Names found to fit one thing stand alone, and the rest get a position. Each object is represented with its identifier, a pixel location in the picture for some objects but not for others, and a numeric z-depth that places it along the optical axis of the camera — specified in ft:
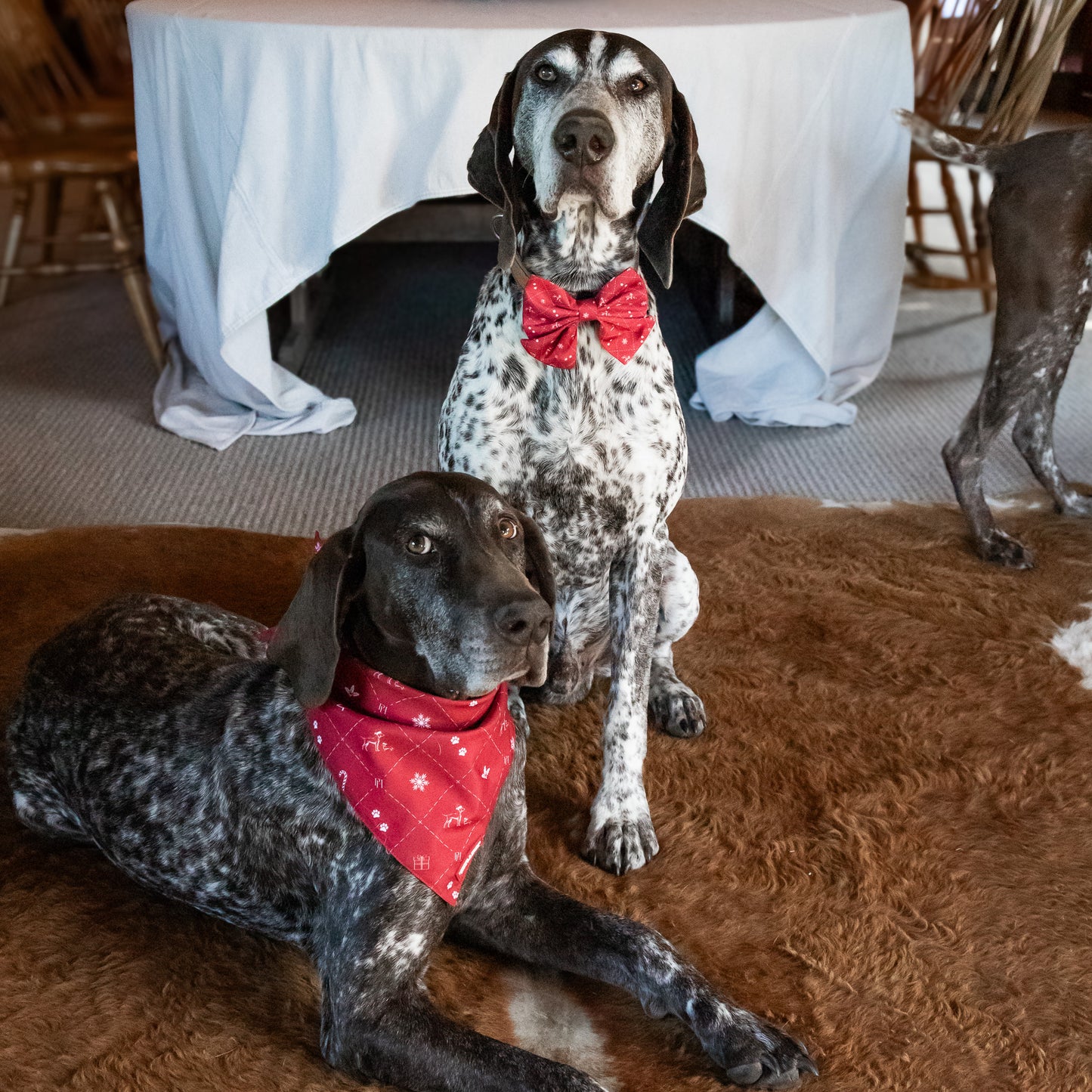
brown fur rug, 5.27
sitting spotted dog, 6.23
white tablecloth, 10.22
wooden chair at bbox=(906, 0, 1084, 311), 10.72
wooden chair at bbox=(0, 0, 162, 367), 13.12
